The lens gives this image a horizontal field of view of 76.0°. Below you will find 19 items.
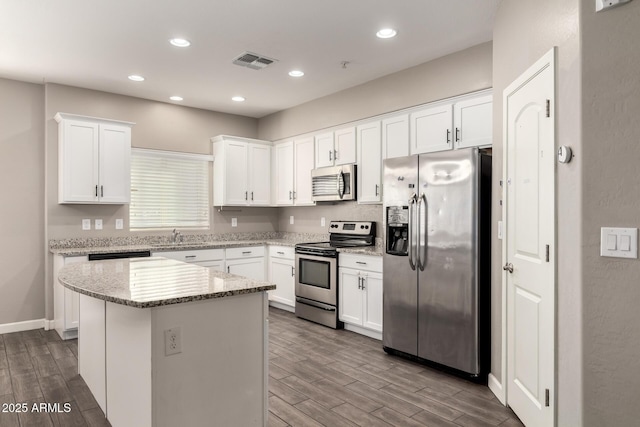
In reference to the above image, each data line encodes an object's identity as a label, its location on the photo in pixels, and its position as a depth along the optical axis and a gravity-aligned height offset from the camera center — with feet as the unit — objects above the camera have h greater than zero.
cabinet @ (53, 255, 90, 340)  13.66 -3.14
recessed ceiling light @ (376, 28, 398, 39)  11.09 +5.01
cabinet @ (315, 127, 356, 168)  16.12 +2.78
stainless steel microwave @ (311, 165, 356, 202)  15.84 +1.30
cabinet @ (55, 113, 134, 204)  14.49 +2.06
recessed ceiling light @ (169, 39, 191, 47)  11.58 +4.97
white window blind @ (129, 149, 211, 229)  17.46 +1.17
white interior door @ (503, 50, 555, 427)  6.84 -0.53
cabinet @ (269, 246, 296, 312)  17.38 -2.65
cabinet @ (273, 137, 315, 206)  18.20 +2.05
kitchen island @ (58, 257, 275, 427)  6.17 -2.18
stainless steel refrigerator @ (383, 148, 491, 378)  10.22 -1.18
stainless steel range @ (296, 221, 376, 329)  15.05 -2.12
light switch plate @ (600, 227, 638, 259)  5.22 -0.36
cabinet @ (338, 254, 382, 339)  13.53 -2.70
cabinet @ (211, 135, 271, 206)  18.83 +2.09
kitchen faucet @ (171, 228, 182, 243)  17.94 -0.89
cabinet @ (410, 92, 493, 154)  11.87 +2.78
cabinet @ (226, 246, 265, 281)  17.65 -2.02
